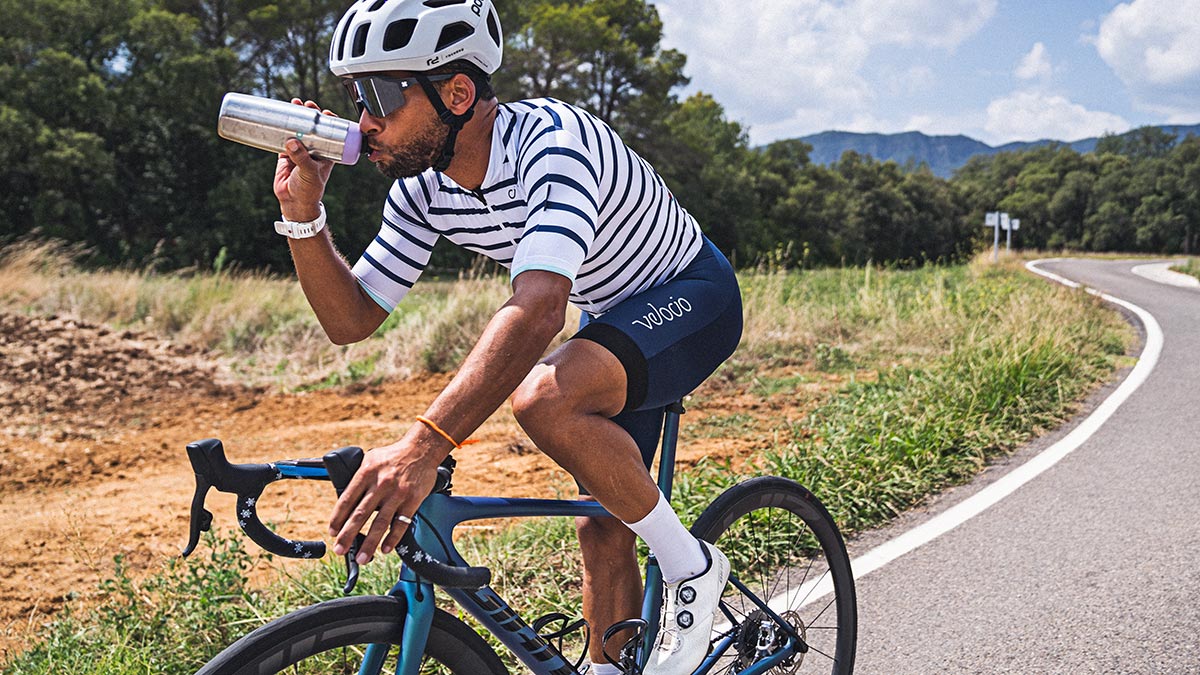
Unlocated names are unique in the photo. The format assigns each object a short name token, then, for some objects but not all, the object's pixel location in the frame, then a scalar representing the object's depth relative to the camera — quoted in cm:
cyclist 192
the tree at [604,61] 4384
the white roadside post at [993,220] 3597
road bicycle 175
